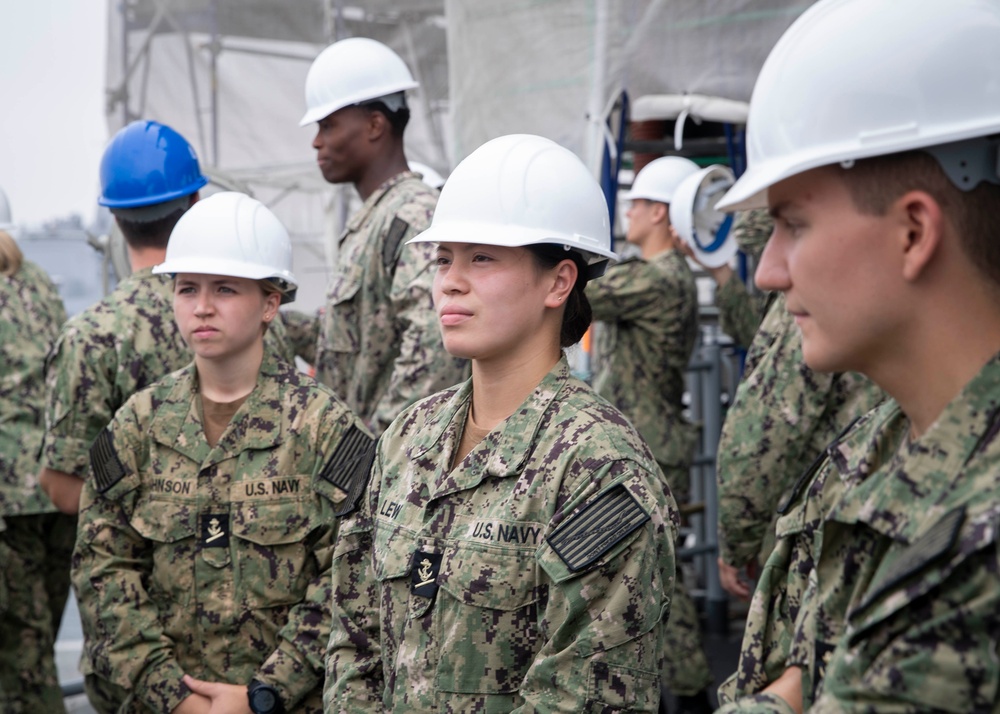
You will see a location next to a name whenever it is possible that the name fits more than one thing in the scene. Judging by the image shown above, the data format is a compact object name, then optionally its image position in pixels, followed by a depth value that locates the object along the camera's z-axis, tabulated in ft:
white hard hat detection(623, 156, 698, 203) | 18.21
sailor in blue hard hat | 11.82
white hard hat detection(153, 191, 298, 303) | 10.51
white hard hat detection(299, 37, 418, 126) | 13.71
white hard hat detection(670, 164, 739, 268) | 16.70
